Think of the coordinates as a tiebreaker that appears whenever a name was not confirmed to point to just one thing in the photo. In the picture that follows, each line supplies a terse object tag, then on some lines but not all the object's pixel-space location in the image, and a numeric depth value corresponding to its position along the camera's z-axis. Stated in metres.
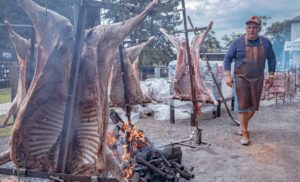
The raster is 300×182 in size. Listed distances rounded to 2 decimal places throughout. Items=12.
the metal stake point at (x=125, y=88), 3.80
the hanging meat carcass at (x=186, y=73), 5.91
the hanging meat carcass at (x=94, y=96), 2.23
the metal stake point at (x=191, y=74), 5.08
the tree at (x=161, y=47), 20.58
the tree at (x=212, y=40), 30.33
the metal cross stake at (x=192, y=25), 5.57
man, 5.54
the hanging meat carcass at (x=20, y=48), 2.75
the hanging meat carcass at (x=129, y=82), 4.23
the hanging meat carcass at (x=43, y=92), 2.12
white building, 18.46
